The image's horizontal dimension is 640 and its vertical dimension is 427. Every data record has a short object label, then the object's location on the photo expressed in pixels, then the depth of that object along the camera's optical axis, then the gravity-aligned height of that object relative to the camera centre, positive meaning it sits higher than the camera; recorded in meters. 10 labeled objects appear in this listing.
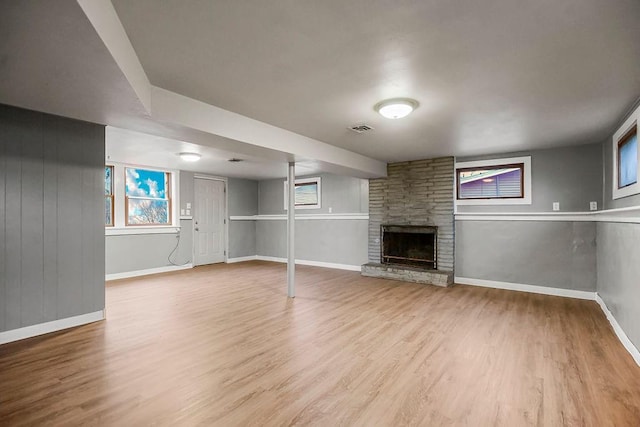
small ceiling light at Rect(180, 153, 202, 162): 5.11 +0.98
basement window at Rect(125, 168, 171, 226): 6.14 +0.34
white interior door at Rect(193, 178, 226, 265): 7.39 -0.21
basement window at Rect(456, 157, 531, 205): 4.91 +0.53
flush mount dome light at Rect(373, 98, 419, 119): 2.81 +1.01
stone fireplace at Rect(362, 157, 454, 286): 5.39 -0.20
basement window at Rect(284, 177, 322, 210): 7.44 +0.50
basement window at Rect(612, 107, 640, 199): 2.85 +0.57
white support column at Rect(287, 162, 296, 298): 4.59 -0.18
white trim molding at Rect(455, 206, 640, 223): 3.00 -0.06
